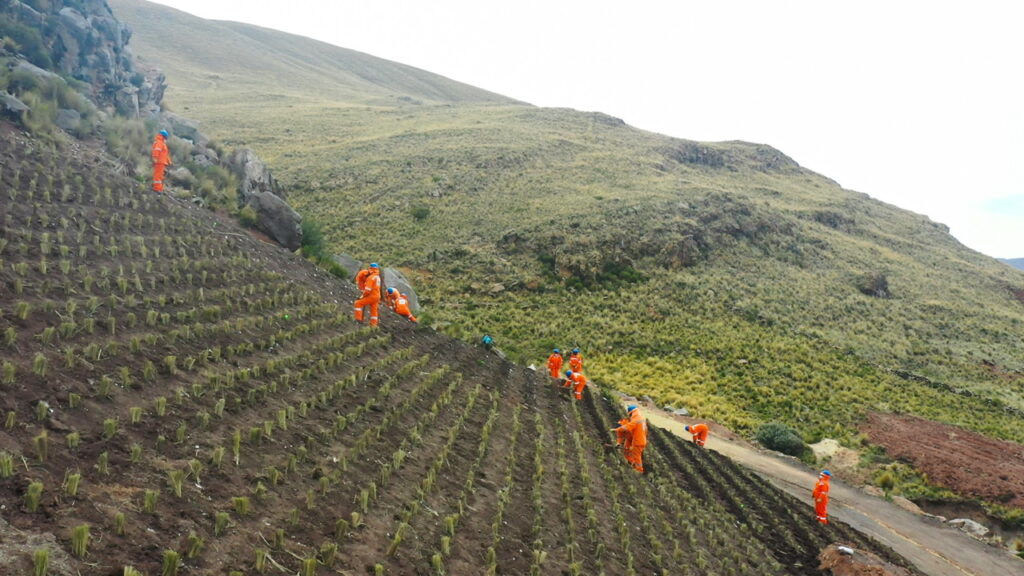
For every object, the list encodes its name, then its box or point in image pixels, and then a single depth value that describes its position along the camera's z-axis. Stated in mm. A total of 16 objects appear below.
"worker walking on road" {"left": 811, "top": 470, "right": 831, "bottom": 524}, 15531
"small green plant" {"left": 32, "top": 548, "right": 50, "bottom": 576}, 4111
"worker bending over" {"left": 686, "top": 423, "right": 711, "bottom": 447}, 20359
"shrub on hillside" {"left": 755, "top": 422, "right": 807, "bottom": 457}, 24688
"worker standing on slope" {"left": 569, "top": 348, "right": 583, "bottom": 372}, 19891
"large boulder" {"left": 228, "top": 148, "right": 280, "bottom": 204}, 27719
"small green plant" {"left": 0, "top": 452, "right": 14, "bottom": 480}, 5066
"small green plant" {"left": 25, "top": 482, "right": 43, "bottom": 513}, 4875
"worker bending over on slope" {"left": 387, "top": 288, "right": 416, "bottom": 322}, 19938
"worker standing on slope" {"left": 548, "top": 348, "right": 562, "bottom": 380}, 20344
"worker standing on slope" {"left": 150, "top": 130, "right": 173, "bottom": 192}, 19078
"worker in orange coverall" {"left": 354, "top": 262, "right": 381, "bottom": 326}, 15633
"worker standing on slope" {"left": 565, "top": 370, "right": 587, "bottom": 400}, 17984
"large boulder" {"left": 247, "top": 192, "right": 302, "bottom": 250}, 24156
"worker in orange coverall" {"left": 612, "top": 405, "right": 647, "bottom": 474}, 13453
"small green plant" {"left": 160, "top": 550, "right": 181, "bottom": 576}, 4699
